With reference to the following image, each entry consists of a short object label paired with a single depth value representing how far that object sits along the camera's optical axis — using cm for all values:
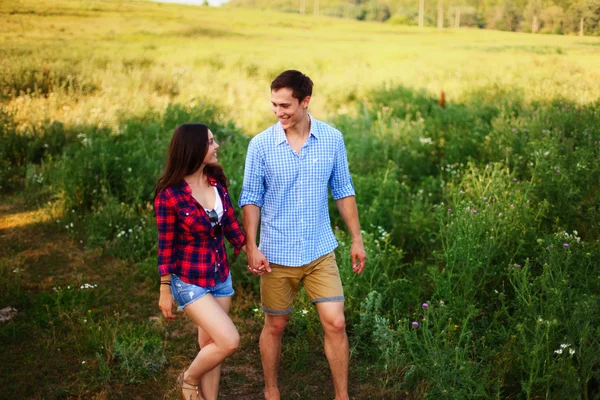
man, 354
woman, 331
